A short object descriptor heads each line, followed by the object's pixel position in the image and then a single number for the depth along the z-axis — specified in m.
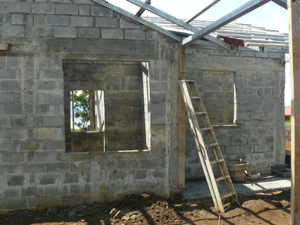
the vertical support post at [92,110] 14.41
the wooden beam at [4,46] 5.23
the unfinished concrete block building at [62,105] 5.35
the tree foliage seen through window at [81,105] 18.59
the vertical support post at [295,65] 3.27
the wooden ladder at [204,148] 5.24
